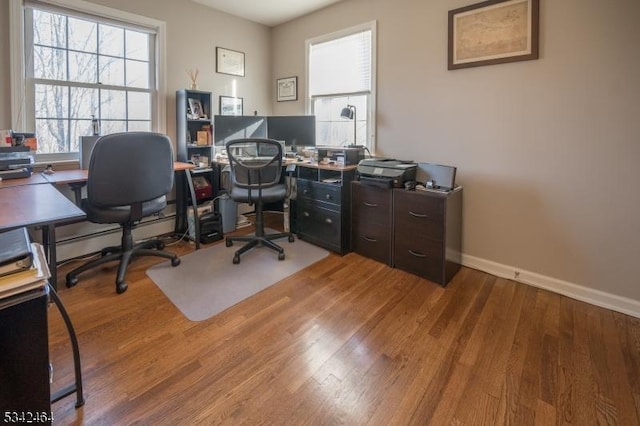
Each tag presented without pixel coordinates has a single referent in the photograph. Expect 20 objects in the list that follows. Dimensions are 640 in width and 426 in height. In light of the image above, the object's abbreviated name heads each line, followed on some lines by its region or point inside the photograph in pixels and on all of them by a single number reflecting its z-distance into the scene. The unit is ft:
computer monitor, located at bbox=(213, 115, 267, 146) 11.03
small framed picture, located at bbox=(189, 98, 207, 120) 11.01
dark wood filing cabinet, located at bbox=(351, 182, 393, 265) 8.81
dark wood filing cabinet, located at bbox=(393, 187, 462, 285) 7.77
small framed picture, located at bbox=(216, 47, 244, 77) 12.16
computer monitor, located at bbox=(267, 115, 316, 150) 11.32
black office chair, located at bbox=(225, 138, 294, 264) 8.90
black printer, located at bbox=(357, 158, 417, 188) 8.52
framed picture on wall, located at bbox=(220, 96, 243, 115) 12.53
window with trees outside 8.60
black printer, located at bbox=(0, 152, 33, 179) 7.16
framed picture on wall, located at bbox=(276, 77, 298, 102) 13.03
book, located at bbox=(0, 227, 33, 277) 2.85
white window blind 10.65
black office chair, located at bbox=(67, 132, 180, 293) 6.98
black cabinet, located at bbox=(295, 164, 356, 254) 9.53
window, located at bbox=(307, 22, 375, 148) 10.59
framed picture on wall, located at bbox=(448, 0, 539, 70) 7.36
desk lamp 10.46
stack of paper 2.73
